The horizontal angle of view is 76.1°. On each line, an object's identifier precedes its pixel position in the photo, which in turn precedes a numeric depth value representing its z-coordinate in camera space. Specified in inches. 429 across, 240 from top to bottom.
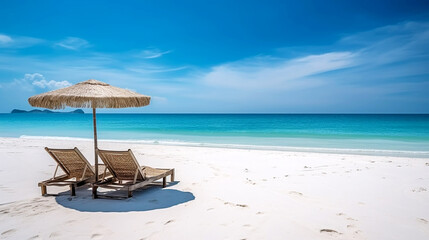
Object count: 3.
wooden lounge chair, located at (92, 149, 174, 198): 154.6
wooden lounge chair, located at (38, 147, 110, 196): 161.2
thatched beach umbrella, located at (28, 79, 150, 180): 143.7
